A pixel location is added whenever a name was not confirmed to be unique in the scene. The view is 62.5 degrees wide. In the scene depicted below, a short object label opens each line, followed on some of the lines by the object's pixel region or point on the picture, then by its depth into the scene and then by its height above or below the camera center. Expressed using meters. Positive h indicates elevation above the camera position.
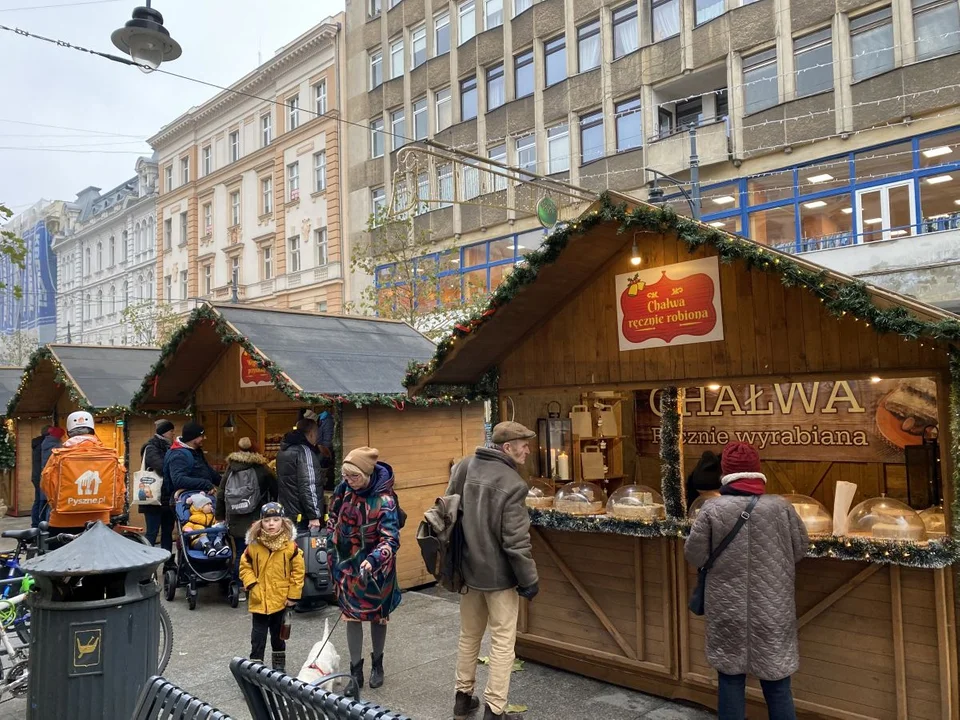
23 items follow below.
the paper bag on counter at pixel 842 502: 5.26 -0.91
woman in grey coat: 4.04 -1.10
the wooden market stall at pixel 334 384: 8.42 +0.06
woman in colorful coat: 5.32 -1.08
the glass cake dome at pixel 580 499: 5.93 -0.91
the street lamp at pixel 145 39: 8.41 +3.81
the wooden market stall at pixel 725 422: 4.34 -0.40
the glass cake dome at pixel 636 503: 5.54 -0.91
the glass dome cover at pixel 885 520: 4.53 -0.89
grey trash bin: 3.98 -1.23
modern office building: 16.86 +6.92
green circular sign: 10.01 +2.16
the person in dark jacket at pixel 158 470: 9.44 -0.93
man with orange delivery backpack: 7.11 -0.80
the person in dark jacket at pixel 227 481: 8.30 -1.06
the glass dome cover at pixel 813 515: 4.88 -0.90
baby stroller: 8.05 -1.84
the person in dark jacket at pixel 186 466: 8.73 -0.84
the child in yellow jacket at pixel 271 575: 5.44 -1.29
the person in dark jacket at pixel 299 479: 8.16 -0.95
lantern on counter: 7.21 -0.60
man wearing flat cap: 4.65 -1.05
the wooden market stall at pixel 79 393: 11.83 +0.02
